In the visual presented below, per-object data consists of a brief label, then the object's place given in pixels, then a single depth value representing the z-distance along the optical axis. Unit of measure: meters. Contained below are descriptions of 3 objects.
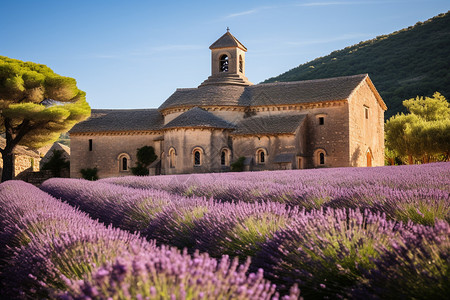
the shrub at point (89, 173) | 34.03
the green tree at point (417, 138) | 33.44
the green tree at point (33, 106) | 26.52
